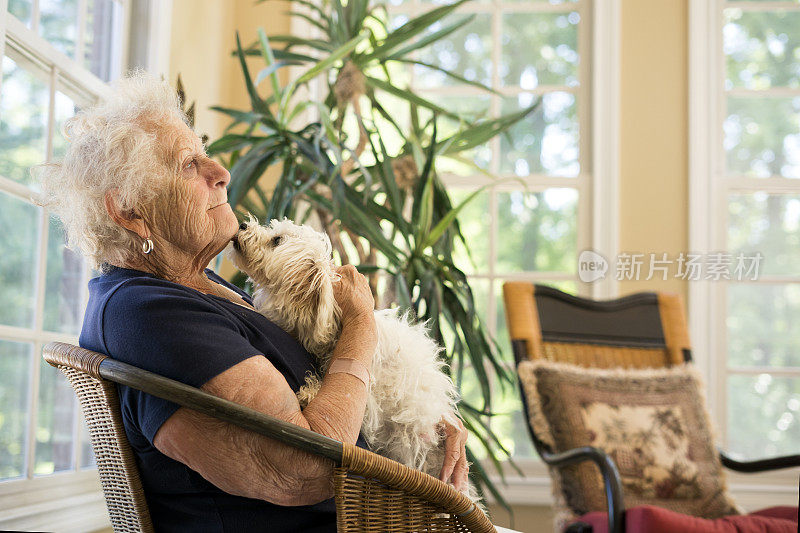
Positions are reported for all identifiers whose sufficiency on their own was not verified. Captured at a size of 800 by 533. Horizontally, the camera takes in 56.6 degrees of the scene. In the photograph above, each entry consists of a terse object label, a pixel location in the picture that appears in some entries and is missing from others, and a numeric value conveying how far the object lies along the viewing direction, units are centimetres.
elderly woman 101
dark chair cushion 199
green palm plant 227
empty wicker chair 276
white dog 120
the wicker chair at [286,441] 96
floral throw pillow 252
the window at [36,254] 191
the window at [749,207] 340
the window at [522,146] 354
